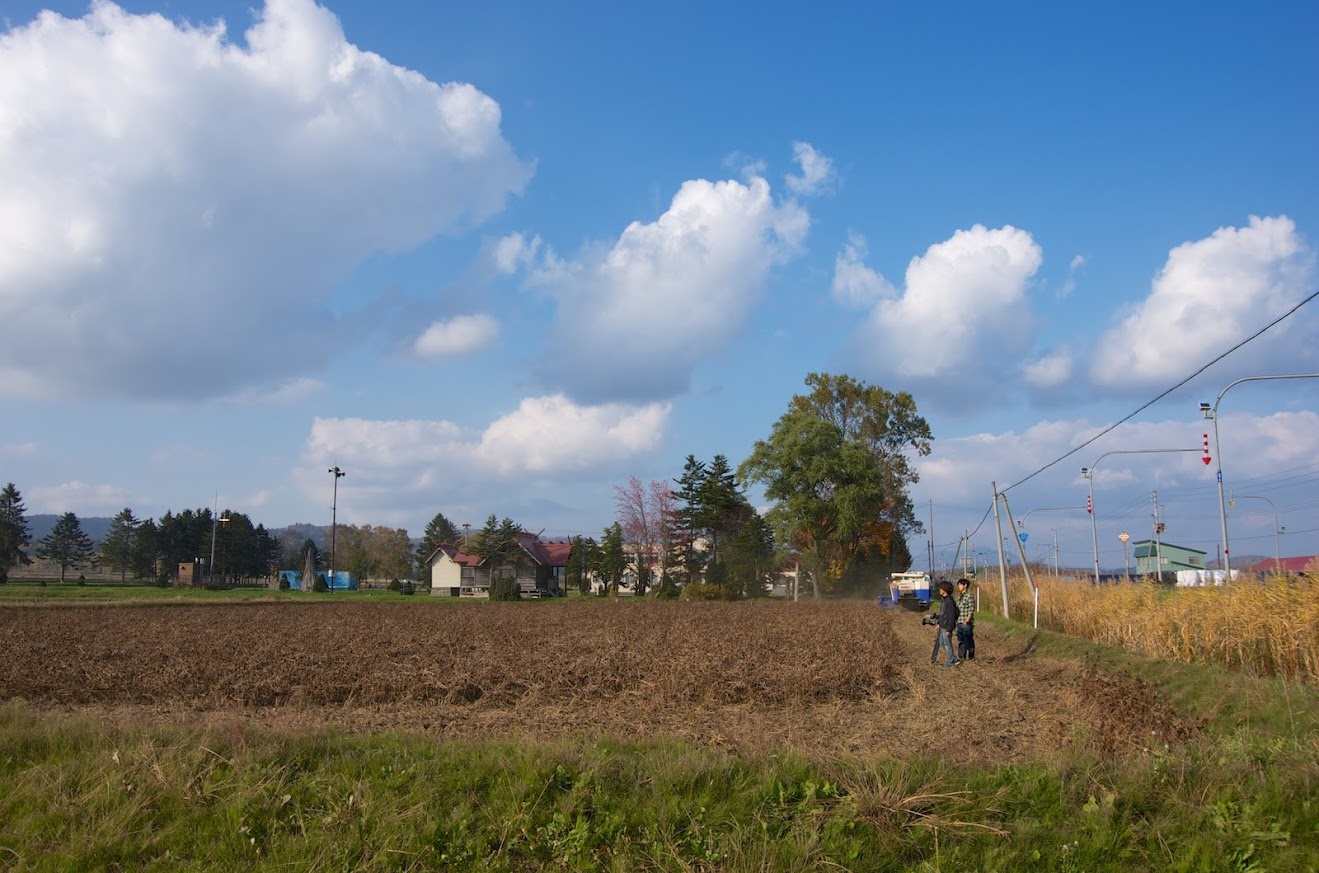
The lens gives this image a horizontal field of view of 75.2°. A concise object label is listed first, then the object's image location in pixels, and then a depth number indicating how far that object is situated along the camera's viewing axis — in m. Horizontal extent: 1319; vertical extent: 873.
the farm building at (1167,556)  83.60
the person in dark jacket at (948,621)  19.72
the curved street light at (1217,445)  27.32
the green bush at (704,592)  63.22
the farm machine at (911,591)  46.25
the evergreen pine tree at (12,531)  87.31
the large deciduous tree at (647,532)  82.88
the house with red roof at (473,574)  82.56
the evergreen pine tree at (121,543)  114.06
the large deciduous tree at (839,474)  64.00
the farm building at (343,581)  90.00
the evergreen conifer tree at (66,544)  105.88
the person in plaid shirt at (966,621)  20.02
